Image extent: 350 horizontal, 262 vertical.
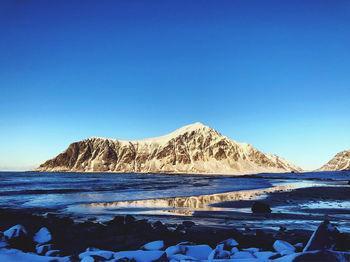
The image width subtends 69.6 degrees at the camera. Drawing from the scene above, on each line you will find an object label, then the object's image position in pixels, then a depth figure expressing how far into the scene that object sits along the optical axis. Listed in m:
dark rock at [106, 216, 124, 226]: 7.08
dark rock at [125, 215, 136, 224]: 7.66
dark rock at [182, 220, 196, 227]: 7.49
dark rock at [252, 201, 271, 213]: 10.27
